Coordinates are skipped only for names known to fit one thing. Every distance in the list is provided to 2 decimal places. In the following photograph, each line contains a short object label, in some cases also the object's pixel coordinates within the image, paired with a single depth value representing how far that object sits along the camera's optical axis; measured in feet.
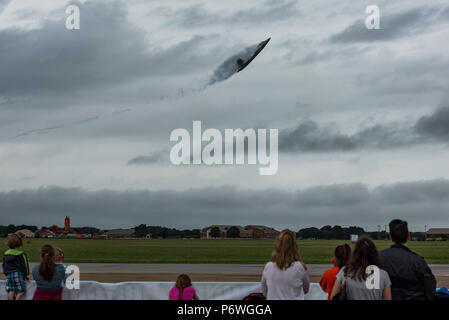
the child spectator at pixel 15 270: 35.96
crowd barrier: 36.27
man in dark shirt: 24.91
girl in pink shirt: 28.96
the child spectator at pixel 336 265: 31.58
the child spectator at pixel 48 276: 31.48
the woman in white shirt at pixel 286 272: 25.75
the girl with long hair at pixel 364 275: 24.18
